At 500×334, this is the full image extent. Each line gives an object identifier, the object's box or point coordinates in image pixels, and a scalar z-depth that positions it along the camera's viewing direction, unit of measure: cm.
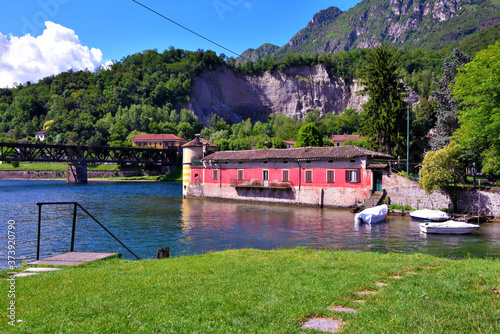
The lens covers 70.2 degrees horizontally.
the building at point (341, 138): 11472
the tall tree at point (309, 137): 7975
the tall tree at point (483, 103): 2872
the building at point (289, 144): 11229
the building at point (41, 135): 13488
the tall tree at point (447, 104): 4903
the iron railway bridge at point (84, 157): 8695
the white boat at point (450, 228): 2623
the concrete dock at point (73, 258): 1275
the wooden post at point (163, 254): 1562
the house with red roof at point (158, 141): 13125
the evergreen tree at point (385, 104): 5179
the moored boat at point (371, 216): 3139
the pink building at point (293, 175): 3991
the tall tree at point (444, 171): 3262
